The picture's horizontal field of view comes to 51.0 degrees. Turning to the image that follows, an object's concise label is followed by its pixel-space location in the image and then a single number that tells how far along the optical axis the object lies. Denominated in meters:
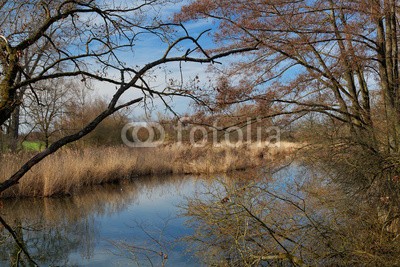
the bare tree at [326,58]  5.69
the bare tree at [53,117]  16.57
